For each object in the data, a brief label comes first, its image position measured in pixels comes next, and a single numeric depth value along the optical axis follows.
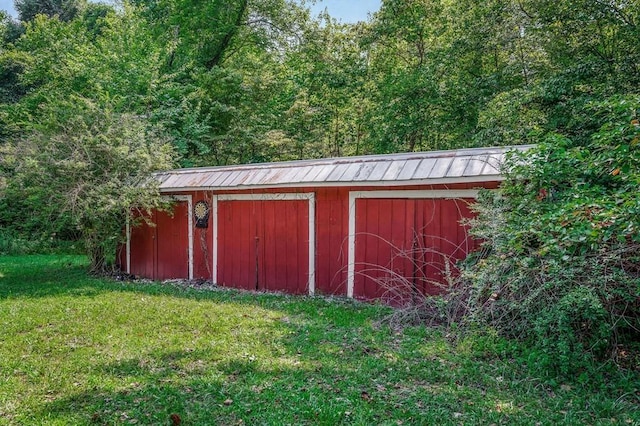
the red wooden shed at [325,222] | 5.71
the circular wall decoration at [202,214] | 8.04
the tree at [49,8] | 20.38
